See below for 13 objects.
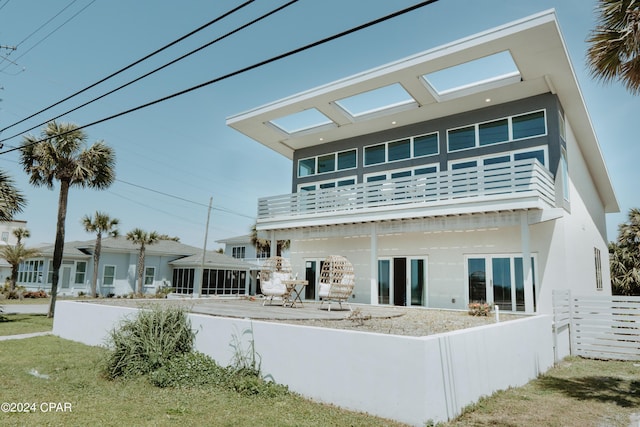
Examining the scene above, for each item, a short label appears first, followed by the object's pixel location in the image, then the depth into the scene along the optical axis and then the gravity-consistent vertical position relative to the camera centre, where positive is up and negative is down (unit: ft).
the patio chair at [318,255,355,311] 38.83 -0.51
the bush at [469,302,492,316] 38.99 -2.67
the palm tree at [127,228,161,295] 106.01 +8.39
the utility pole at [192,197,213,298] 107.81 -1.81
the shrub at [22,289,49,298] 100.22 -5.90
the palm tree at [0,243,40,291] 102.06 +3.48
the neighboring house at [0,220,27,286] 197.47 +17.36
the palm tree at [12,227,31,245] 126.47 +10.87
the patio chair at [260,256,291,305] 43.32 -0.14
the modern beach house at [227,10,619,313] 42.16 +12.23
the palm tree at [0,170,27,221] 54.03 +9.19
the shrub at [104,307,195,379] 25.35 -4.39
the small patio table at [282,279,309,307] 40.52 -0.78
